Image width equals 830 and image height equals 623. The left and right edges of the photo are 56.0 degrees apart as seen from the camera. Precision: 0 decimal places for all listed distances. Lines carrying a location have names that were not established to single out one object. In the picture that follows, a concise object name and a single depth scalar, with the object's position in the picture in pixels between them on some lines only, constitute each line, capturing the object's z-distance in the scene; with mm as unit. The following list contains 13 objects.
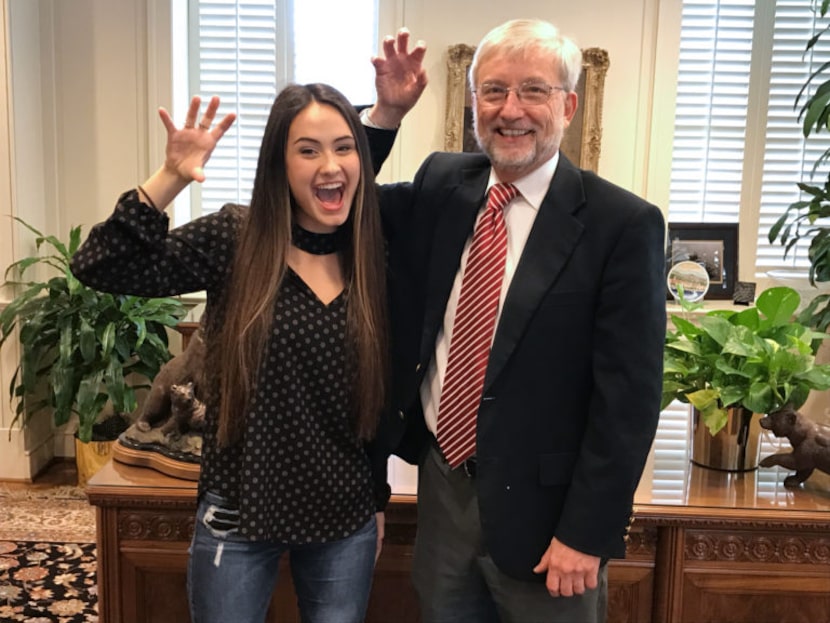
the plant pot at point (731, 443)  1899
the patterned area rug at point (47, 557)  2589
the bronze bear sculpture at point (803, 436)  1799
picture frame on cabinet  4012
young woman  1310
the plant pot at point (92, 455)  3561
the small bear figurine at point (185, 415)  1846
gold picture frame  3758
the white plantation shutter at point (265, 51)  3961
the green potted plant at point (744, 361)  1786
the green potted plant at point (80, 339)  3389
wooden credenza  1715
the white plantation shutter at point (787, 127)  3994
